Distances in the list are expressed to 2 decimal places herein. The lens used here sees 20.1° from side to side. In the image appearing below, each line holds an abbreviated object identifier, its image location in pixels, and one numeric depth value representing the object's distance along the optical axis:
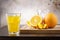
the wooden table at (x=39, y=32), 0.97
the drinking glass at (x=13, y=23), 0.95
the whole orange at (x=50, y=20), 1.05
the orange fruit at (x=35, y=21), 1.06
